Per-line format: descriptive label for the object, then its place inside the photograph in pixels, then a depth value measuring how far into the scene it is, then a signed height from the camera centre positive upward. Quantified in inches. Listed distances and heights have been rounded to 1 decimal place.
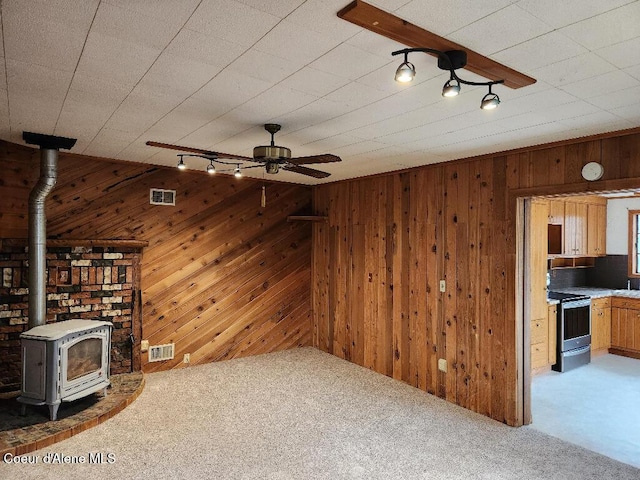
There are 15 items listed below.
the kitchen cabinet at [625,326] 234.5 -43.3
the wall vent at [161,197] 200.1 +22.9
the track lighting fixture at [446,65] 65.4 +31.0
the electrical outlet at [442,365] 175.2 -48.9
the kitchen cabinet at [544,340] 203.6 -44.9
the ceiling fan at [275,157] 115.8 +24.7
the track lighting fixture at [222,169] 138.9 +33.6
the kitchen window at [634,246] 261.1 +2.3
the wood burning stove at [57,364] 138.9 -41.2
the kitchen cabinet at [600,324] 234.7 -41.9
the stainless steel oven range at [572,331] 213.3 -42.4
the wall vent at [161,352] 200.5 -51.8
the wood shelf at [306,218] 239.6 +16.1
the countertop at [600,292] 237.1 -25.0
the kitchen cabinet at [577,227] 240.1 +13.4
